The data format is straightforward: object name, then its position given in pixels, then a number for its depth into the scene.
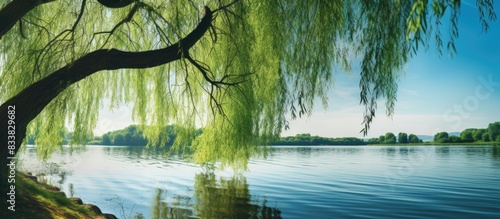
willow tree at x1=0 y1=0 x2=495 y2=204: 4.41
